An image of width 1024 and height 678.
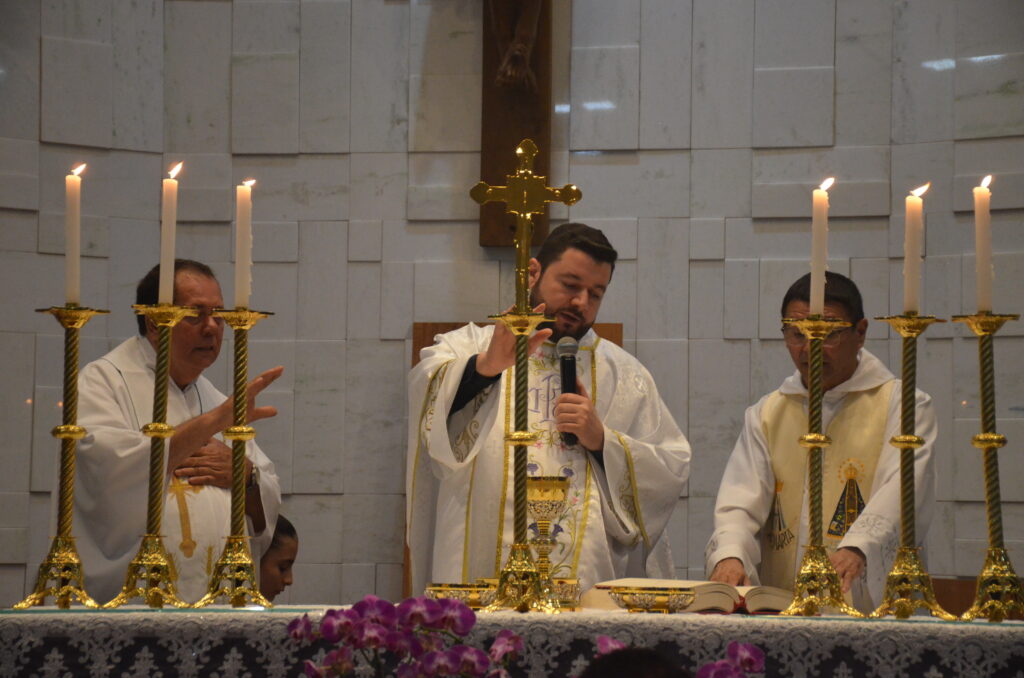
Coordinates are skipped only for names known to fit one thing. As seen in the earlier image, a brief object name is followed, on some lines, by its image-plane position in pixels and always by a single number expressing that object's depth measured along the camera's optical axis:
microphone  7.65
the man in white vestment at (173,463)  8.08
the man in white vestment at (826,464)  8.83
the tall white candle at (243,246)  6.56
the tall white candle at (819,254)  6.48
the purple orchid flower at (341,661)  4.83
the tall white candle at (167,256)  6.53
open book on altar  6.71
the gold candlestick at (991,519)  6.39
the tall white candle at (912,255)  6.48
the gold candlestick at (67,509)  6.44
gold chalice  7.08
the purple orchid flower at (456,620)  4.88
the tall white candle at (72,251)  6.51
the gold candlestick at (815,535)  6.49
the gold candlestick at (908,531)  6.46
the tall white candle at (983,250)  6.48
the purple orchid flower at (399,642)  4.71
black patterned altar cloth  5.89
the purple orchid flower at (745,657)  4.67
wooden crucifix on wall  13.44
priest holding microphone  9.26
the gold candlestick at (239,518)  6.50
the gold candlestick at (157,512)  6.45
